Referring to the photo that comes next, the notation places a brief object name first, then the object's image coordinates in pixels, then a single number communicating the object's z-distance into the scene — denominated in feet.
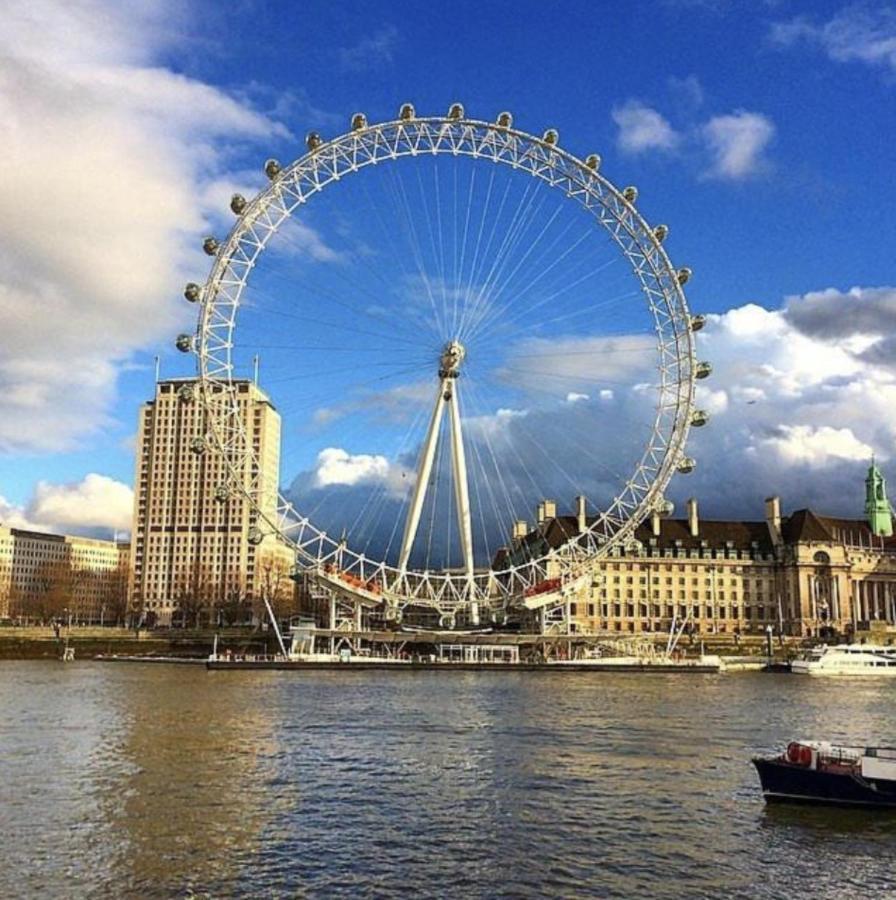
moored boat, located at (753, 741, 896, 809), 94.63
